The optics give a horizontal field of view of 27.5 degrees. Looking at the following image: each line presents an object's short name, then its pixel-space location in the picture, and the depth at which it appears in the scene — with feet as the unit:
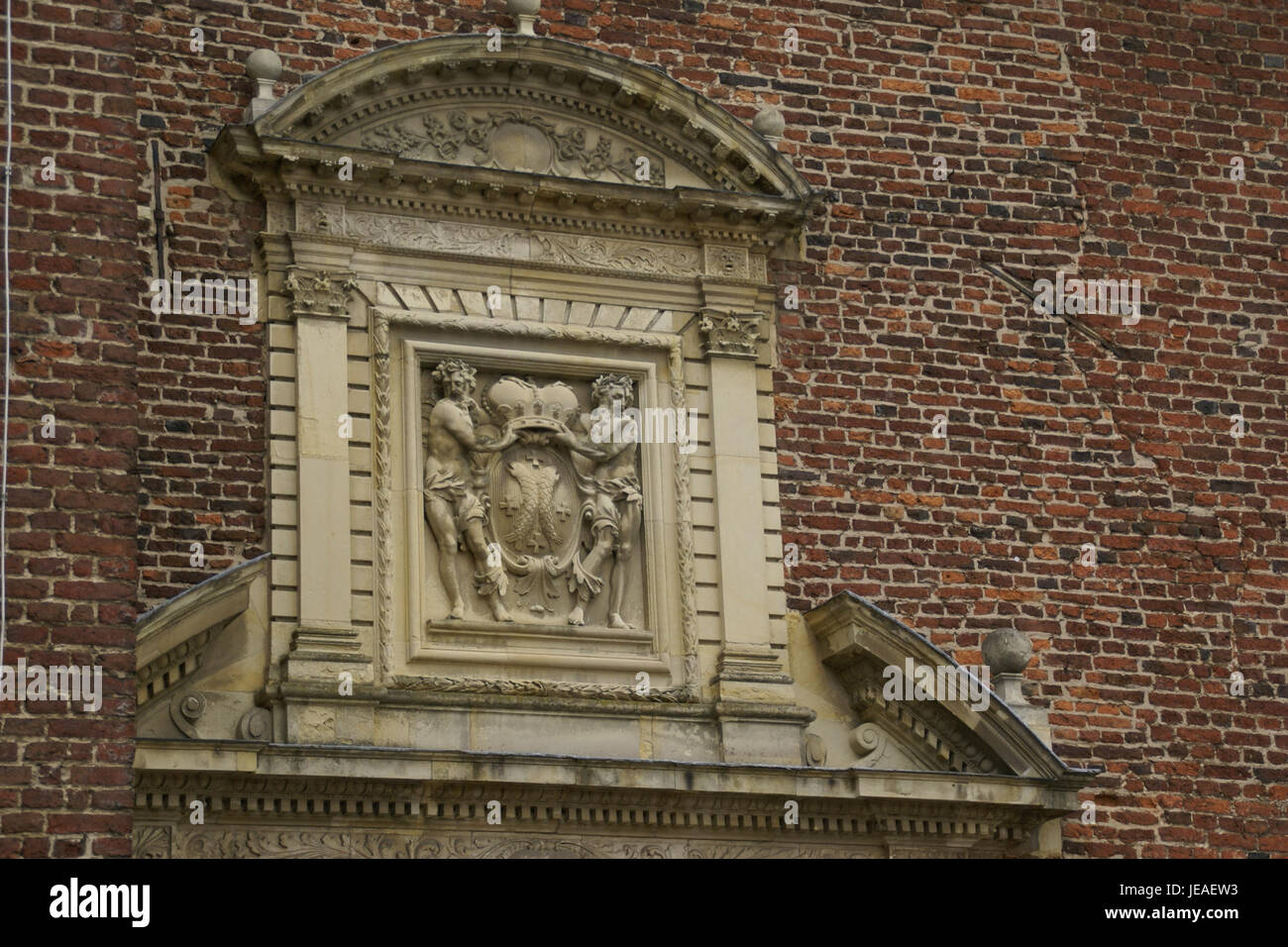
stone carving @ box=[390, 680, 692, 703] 37.81
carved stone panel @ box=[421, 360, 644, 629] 38.70
